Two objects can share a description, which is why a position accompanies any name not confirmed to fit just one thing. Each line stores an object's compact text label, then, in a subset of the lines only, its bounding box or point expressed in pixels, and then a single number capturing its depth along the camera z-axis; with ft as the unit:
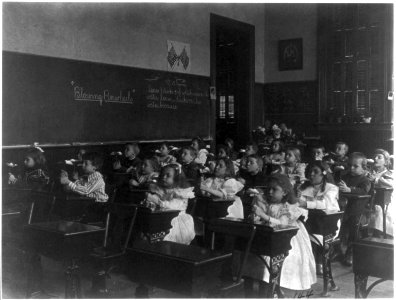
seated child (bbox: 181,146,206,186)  15.77
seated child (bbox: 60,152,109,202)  14.28
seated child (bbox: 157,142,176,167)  20.10
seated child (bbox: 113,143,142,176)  19.39
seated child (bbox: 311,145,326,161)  22.12
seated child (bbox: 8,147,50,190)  15.08
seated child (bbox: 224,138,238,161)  23.17
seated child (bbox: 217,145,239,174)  21.83
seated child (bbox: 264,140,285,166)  20.93
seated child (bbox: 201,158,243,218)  14.20
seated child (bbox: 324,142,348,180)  17.56
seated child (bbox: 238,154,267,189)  15.46
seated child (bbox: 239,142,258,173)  19.16
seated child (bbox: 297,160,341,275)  12.11
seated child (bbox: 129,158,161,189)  15.16
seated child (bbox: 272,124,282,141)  30.04
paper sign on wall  26.99
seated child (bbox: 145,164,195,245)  12.25
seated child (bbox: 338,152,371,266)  13.17
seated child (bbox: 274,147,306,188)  17.25
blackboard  20.10
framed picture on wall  32.45
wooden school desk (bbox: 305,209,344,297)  11.02
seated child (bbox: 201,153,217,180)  15.71
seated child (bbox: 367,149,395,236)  14.26
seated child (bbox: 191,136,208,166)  23.40
